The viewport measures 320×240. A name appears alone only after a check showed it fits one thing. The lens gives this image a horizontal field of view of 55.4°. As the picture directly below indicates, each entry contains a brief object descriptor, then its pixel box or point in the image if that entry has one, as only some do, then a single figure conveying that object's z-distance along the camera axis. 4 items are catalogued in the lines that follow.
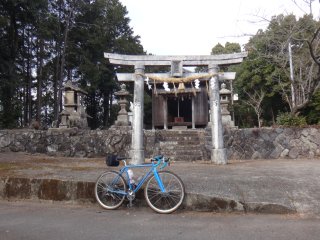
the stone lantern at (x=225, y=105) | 17.39
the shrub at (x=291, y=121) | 13.71
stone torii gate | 9.90
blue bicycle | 5.36
